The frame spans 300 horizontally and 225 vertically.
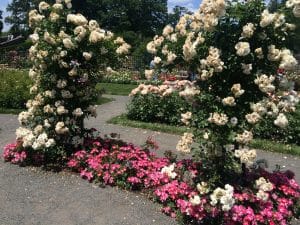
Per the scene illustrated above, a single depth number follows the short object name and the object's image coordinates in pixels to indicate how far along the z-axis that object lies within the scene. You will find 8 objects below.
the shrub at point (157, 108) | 5.82
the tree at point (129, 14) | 35.24
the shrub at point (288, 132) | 4.90
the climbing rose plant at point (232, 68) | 2.60
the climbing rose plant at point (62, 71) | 3.54
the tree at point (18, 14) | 38.48
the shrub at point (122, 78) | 12.10
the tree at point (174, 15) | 36.11
